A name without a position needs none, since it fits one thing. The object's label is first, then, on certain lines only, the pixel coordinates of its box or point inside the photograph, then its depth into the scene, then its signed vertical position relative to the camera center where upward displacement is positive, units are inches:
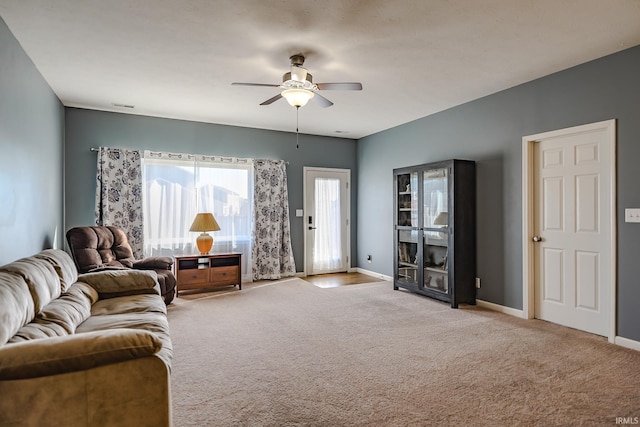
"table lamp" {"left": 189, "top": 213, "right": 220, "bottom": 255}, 203.3 -8.2
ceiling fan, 126.0 +46.4
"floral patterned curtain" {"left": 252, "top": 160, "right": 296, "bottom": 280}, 239.5 -7.0
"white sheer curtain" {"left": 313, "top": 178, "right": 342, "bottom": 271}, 264.4 -9.5
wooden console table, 200.1 -33.5
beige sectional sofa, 52.8 -25.3
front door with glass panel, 260.8 -5.5
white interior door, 130.9 -6.9
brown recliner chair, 154.1 -19.1
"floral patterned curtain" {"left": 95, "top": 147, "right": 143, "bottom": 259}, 194.9 +12.3
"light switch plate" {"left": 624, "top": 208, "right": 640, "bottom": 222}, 119.9 -1.6
